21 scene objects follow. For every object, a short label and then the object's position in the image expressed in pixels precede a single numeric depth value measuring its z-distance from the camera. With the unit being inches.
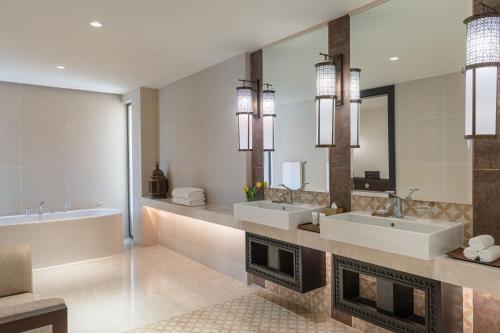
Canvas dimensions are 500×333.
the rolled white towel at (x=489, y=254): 71.6
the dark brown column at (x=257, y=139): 149.1
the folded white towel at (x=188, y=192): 175.8
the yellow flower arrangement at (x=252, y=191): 146.9
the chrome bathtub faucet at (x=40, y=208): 202.6
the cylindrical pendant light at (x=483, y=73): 75.9
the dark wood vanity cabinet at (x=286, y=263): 113.7
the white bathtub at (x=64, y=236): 174.6
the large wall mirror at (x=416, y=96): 89.6
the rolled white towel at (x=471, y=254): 74.0
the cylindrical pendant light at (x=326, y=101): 114.0
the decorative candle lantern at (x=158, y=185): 213.2
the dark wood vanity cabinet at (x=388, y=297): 80.7
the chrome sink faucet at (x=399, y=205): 98.3
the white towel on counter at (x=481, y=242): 73.7
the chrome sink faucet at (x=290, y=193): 131.2
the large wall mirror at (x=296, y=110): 126.2
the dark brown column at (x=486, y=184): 81.7
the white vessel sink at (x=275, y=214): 112.0
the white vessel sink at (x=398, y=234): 77.2
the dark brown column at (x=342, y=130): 114.8
